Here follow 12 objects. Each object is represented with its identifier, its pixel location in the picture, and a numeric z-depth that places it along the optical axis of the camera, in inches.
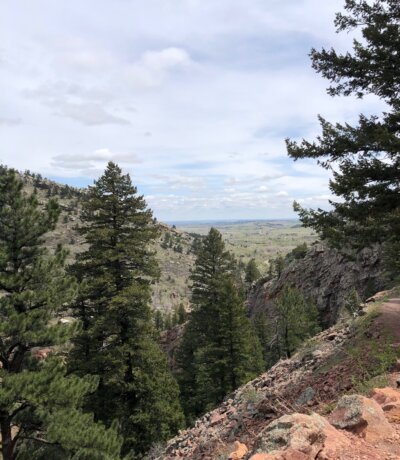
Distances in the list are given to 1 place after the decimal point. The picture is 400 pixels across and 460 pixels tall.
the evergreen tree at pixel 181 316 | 2691.9
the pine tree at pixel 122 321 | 647.1
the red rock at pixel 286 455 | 176.9
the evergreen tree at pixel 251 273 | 3383.4
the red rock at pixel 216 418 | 443.7
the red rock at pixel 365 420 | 199.6
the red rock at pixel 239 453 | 241.9
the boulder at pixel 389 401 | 216.7
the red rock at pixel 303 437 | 184.2
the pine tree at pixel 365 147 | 410.0
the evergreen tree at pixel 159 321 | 3368.6
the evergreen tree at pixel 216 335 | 1054.4
